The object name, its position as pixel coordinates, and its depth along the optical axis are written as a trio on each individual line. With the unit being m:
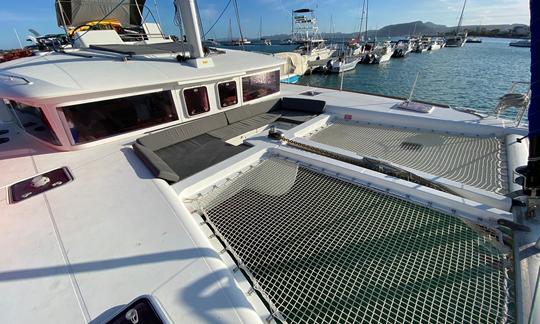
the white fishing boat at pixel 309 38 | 34.97
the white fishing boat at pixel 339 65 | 28.14
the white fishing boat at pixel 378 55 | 35.09
